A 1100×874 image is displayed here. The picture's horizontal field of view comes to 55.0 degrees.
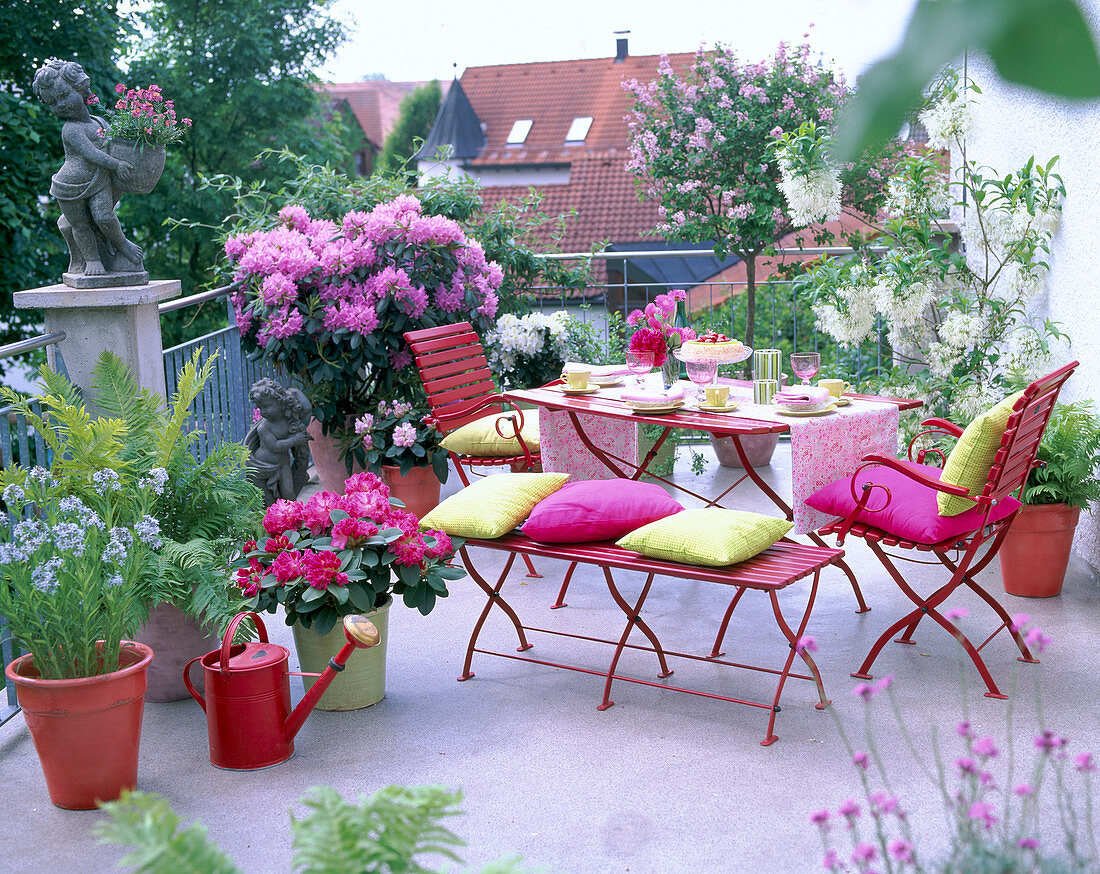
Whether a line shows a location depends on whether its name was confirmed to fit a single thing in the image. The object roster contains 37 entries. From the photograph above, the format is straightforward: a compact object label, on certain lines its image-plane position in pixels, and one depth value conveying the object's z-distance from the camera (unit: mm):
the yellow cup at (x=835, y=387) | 3693
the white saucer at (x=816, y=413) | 3469
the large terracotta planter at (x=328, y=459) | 5078
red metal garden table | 3391
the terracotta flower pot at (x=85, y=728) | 2414
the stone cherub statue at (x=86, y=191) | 3385
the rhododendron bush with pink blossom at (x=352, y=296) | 4711
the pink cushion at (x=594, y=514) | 3074
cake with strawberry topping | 3725
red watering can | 2633
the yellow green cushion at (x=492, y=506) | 3152
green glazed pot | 2992
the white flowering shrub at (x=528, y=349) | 5148
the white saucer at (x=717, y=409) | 3613
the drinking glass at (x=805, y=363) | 3648
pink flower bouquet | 3920
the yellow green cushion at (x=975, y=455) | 2877
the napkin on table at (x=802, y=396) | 3488
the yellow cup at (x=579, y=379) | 4043
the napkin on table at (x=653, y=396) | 3654
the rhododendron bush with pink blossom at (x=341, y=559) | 2807
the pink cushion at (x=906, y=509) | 2984
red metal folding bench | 2736
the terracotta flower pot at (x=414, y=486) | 4789
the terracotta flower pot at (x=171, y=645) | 2992
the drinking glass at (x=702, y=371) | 3729
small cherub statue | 4387
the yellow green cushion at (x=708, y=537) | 2793
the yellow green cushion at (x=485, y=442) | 4379
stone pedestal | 3475
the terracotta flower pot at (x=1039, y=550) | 3570
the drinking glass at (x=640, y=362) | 3922
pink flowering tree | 6137
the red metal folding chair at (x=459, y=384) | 4410
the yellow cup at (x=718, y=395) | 3627
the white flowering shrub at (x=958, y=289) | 4195
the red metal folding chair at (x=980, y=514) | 2863
